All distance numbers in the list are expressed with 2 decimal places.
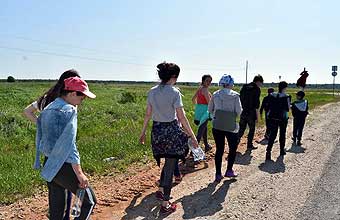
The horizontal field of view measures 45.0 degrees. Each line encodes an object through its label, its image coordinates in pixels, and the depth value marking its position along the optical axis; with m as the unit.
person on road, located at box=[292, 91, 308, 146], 11.47
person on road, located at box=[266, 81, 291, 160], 9.05
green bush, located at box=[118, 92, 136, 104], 27.00
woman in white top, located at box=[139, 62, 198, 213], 5.36
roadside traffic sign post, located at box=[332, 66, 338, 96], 38.34
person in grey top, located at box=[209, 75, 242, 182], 6.82
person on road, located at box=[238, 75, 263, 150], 10.01
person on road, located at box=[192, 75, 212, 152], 8.72
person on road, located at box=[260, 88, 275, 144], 10.04
